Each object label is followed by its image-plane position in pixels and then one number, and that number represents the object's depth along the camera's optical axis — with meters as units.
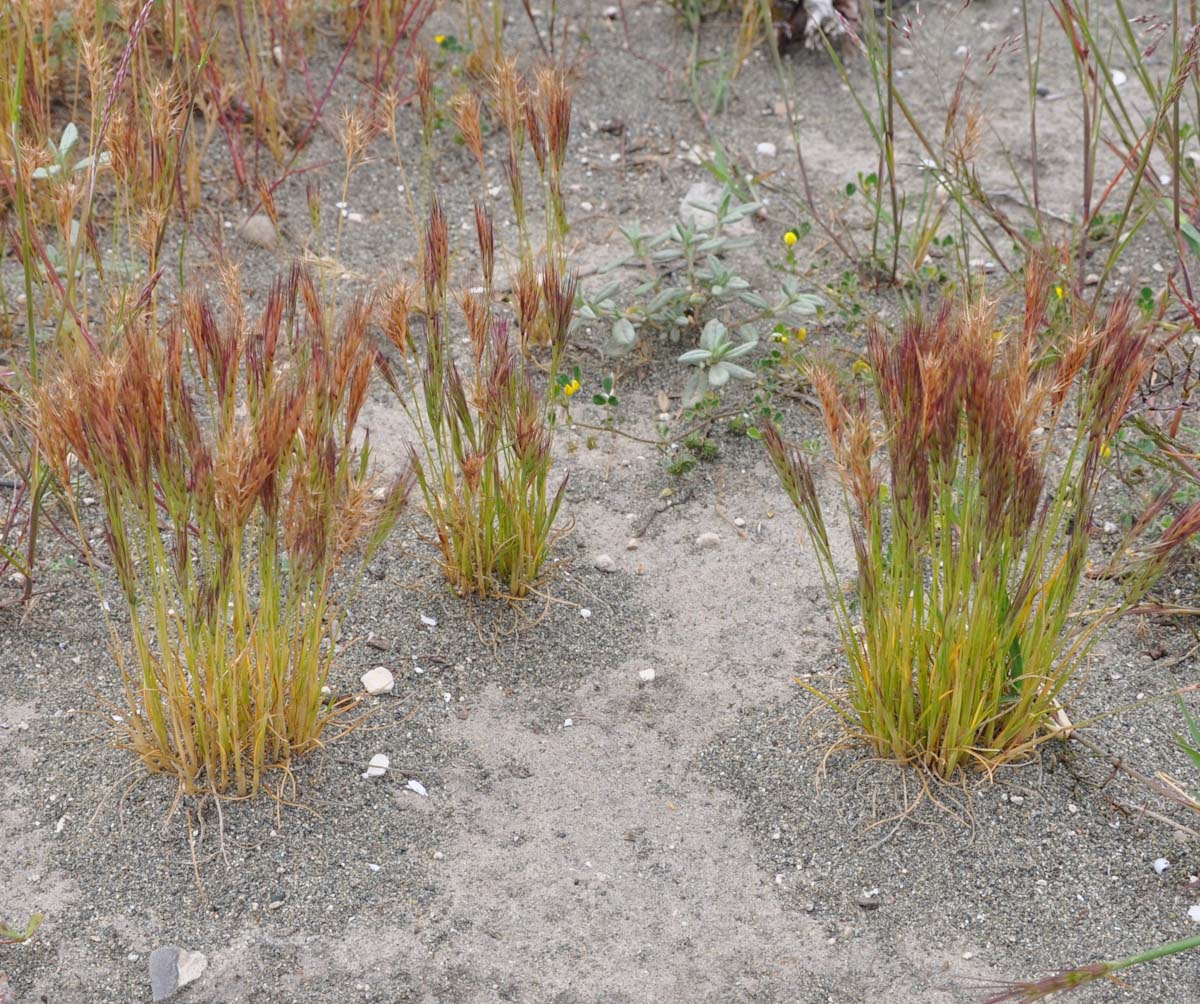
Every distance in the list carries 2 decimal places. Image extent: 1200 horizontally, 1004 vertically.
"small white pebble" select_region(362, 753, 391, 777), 2.38
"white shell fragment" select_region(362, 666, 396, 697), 2.56
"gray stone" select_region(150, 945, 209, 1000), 2.02
